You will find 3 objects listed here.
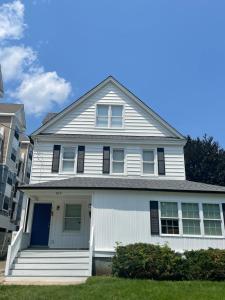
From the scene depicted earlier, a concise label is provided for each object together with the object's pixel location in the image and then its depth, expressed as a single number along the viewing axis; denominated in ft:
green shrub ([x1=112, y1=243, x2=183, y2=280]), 35.70
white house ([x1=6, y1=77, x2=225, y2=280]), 42.42
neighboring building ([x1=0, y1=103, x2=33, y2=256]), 95.95
